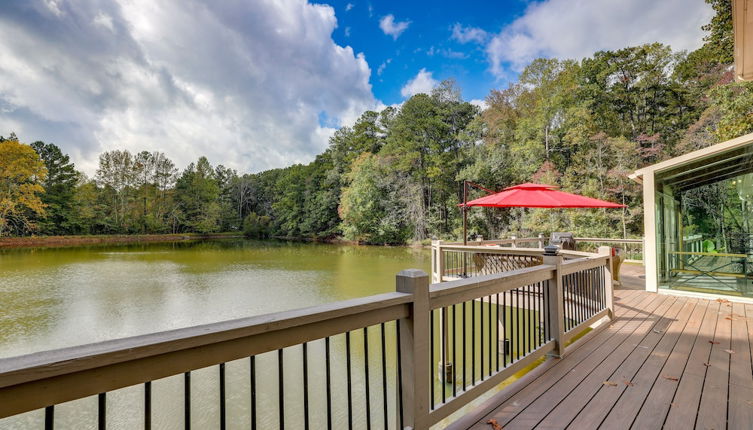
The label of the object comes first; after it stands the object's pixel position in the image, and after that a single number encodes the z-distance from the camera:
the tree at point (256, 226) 40.06
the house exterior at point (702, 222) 4.96
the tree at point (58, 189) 28.05
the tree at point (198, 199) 36.97
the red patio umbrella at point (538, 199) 6.23
